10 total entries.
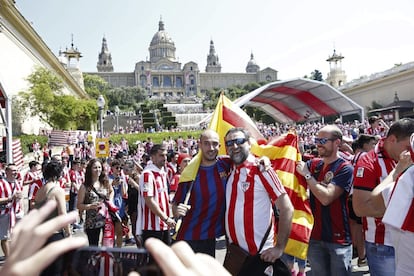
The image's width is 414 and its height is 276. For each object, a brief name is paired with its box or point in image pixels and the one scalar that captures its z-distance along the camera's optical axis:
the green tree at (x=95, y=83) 105.75
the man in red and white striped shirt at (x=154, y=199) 5.26
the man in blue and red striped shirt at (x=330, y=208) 3.81
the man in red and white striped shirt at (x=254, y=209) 3.39
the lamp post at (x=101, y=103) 16.83
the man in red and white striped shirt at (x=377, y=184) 3.20
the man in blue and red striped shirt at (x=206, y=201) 4.03
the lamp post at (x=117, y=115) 73.81
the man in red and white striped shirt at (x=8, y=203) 7.05
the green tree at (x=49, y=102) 32.53
